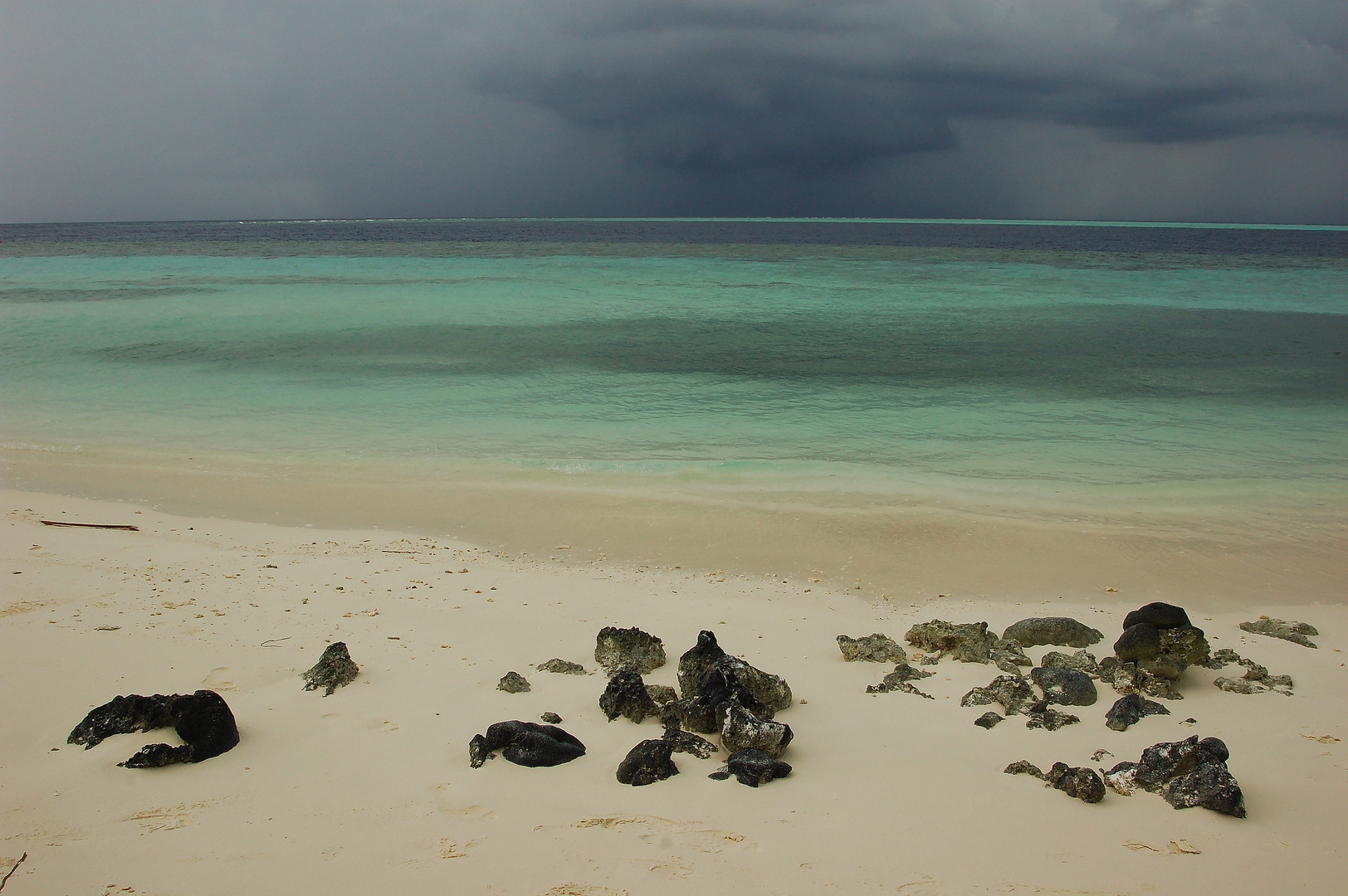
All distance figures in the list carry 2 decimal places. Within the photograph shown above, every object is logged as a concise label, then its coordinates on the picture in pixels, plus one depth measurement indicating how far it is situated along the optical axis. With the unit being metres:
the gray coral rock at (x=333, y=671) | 3.93
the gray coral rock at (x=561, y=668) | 4.18
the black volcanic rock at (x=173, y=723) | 3.25
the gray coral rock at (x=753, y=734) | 3.36
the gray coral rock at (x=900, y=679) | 4.06
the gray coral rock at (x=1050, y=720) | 3.69
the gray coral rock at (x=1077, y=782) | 3.11
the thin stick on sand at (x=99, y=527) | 6.36
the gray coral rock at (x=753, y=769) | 3.20
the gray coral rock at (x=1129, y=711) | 3.70
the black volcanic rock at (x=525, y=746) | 3.30
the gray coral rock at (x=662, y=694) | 3.88
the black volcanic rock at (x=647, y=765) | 3.19
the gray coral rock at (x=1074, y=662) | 4.29
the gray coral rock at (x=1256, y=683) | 4.08
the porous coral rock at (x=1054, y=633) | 4.62
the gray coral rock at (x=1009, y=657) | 4.27
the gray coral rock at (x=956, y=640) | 4.41
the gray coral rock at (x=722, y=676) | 3.73
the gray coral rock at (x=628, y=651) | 4.23
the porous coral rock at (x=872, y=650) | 4.42
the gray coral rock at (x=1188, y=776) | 3.04
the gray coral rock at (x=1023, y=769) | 3.30
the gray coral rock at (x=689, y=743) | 3.41
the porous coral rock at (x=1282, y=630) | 4.83
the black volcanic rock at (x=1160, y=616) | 4.28
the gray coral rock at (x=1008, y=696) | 3.84
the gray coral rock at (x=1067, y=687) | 3.91
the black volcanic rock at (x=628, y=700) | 3.68
